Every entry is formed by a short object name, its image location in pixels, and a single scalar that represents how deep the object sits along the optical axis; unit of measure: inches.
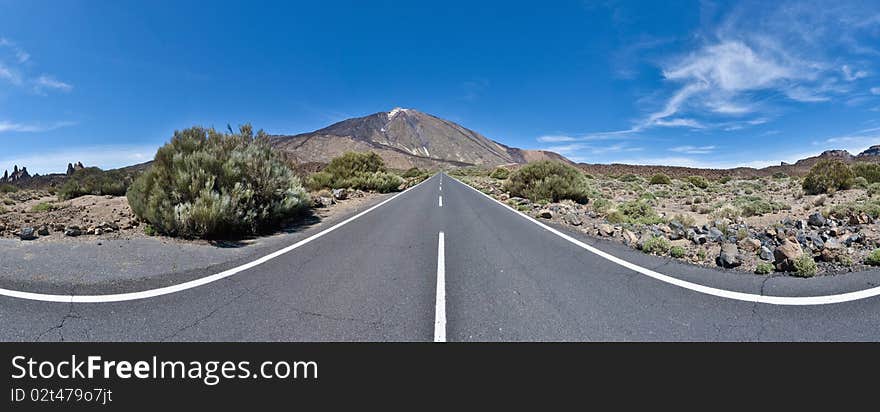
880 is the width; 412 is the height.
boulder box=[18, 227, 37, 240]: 228.1
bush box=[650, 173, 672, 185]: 1169.7
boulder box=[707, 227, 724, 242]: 240.1
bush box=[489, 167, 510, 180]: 1788.3
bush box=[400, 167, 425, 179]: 2278.2
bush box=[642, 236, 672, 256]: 222.7
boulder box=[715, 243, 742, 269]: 186.1
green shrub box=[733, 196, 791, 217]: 401.7
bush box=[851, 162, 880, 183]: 695.3
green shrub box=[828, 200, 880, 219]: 300.0
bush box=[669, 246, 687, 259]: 211.3
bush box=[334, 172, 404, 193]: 887.1
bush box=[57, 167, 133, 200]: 668.1
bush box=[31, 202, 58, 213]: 430.6
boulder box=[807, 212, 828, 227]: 292.8
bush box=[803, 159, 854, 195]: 593.0
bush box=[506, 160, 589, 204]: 622.2
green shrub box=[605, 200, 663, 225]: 345.7
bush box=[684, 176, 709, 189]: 1039.4
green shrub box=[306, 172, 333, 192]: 808.4
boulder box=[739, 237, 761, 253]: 210.5
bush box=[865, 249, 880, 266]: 173.0
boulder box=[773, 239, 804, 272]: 170.9
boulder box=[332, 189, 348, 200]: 652.7
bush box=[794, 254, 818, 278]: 161.0
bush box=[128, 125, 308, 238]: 254.1
